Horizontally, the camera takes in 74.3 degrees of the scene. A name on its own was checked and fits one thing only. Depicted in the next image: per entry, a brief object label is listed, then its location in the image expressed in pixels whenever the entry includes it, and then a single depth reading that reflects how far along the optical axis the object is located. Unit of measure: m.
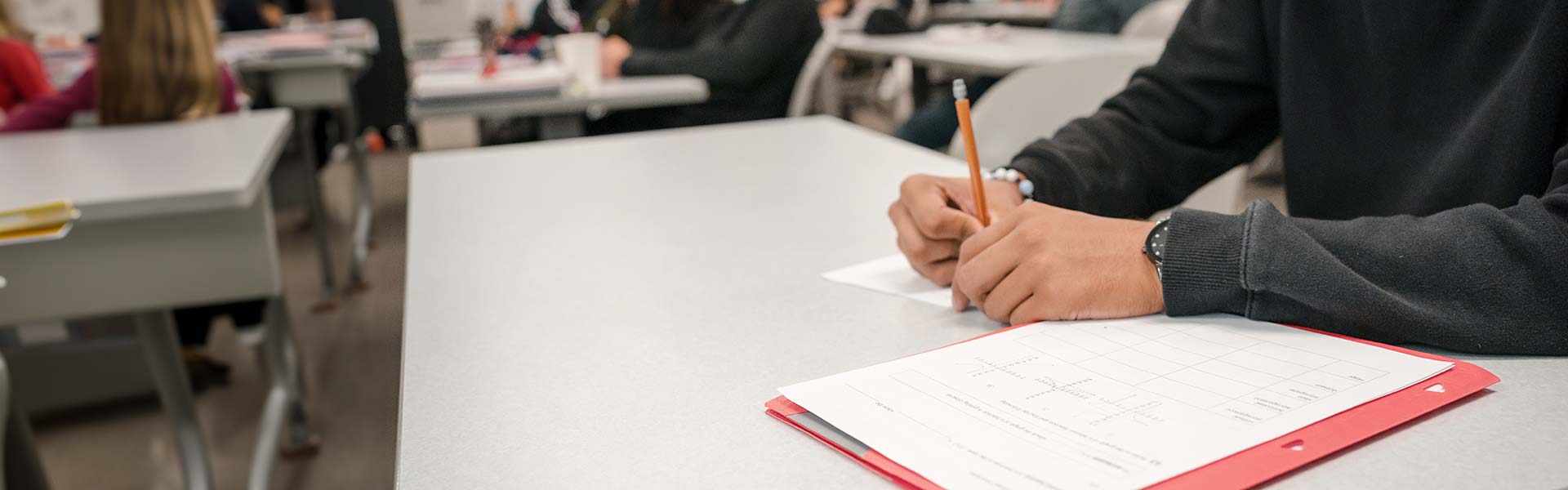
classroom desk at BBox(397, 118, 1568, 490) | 0.50
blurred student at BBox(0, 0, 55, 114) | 2.44
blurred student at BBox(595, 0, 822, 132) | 2.76
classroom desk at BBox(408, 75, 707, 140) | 2.27
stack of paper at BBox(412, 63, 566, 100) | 2.26
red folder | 0.45
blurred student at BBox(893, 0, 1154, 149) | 2.76
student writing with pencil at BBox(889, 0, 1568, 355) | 0.61
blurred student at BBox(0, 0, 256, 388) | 1.99
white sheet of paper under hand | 0.78
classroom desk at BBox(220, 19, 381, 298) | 3.50
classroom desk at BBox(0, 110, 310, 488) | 1.33
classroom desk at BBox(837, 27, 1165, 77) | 2.83
